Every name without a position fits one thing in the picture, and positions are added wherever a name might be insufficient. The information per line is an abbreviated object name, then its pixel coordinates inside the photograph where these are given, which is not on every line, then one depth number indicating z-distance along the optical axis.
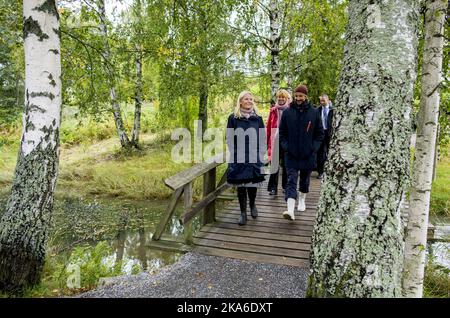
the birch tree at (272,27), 8.50
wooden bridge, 4.23
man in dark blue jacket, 4.61
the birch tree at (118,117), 12.66
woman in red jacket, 5.54
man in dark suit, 6.80
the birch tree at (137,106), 13.39
